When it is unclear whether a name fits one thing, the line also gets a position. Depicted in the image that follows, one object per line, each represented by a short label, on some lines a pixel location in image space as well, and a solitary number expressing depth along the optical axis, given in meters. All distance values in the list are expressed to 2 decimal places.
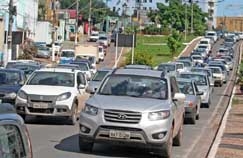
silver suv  14.00
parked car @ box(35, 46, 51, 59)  82.69
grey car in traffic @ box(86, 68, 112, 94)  31.91
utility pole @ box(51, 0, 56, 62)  78.20
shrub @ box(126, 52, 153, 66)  68.94
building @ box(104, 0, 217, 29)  109.37
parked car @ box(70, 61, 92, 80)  46.17
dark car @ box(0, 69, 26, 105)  22.53
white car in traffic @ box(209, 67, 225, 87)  55.69
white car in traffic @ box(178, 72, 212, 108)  33.09
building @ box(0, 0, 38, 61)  69.76
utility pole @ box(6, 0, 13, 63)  47.78
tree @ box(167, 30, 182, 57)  96.88
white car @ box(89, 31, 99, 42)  111.43
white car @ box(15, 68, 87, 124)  20.08
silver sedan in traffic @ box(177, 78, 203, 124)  24.30
